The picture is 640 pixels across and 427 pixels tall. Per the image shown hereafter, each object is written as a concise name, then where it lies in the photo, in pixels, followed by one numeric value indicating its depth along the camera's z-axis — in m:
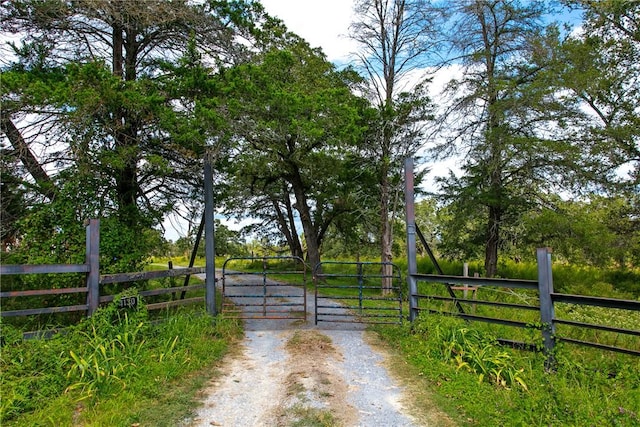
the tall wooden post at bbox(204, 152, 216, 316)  7.18
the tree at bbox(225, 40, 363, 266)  8.28
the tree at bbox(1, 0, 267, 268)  6.87
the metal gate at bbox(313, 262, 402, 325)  8.01
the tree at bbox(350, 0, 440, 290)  12.62
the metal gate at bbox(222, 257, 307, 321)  8.83
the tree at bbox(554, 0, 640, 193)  10.47
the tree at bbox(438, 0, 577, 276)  11.26
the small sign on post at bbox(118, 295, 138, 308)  5.72
